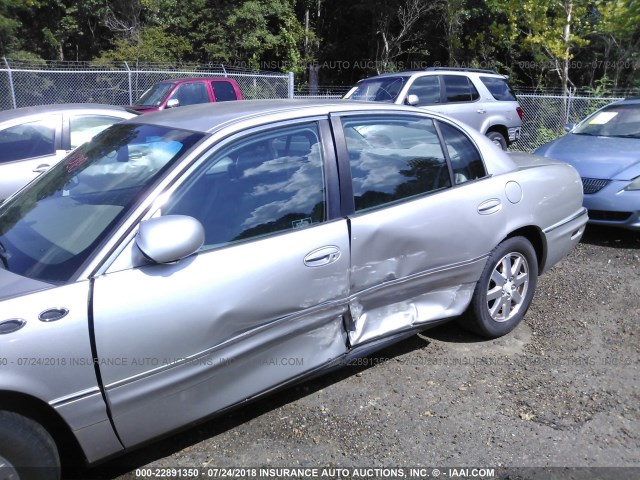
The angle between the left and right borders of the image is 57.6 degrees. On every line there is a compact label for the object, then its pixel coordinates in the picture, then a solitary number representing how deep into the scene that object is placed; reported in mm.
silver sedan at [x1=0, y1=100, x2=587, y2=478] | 2299
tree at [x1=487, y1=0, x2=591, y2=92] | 15289
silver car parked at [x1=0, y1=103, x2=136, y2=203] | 5690
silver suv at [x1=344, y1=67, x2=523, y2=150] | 9938
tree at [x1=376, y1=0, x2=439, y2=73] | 24297
